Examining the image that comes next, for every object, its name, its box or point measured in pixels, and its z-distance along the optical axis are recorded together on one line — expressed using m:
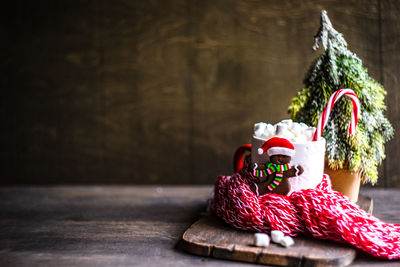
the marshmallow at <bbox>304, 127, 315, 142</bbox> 0.91
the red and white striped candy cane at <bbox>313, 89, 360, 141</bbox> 0.90
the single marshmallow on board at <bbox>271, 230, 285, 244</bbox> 0.79
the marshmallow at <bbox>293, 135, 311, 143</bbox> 0.90
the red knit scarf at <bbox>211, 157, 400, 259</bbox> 0.77
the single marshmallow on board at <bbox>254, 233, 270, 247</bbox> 0.78
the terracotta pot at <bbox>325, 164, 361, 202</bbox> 1.01
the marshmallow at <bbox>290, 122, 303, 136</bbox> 0.90
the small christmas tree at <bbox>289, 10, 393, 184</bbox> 0.99
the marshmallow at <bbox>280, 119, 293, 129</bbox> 0.91
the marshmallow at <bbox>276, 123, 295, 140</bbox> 0.90
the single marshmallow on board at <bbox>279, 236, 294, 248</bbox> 0.78
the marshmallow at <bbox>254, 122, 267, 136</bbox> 0.92
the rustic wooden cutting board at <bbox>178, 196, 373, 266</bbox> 0.74
